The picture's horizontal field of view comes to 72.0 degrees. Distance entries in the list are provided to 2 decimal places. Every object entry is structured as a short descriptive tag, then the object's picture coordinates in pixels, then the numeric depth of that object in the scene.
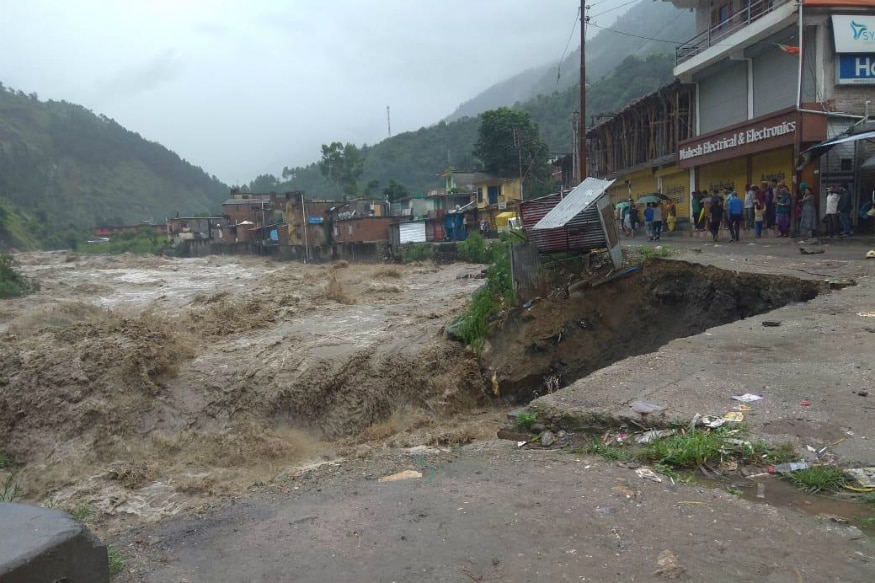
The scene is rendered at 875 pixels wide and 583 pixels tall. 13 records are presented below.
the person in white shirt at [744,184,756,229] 17.05
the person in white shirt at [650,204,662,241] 19.91
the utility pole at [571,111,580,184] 29.18
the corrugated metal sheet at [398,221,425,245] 36.69
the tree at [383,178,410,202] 60.47
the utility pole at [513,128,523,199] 40.87
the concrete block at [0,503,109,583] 2.52
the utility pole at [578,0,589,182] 21.69
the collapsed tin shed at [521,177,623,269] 9.40
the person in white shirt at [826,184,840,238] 14.47
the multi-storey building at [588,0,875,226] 15.94
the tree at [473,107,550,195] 46.41
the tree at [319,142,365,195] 74.62
